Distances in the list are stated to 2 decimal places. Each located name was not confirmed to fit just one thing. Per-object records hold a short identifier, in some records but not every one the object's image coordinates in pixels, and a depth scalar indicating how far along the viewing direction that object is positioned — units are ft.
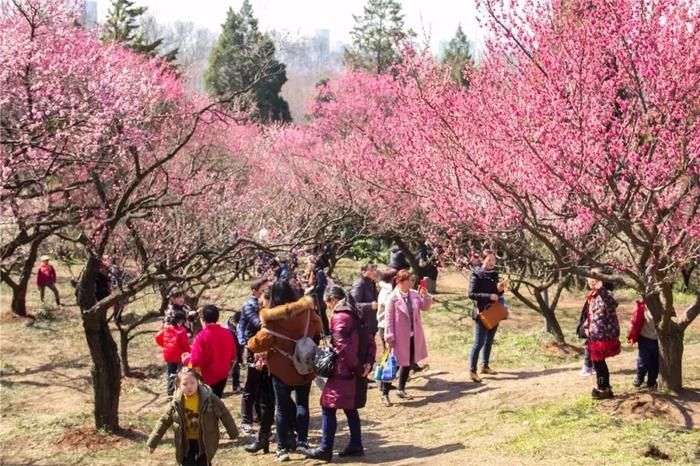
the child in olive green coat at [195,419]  20.34
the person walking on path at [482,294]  33.63
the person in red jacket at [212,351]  25.13
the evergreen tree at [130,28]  108.88
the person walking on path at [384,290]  32.71
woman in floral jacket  25.67
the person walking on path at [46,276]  61.57
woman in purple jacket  22.57
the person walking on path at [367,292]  32.09
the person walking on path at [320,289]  46.44
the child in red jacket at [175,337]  30.25
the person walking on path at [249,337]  26.11
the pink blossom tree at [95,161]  28.89
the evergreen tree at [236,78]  132.57
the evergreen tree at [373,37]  155.12
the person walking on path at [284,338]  22.16
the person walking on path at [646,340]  26.86
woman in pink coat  30.22
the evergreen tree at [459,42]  191.61
